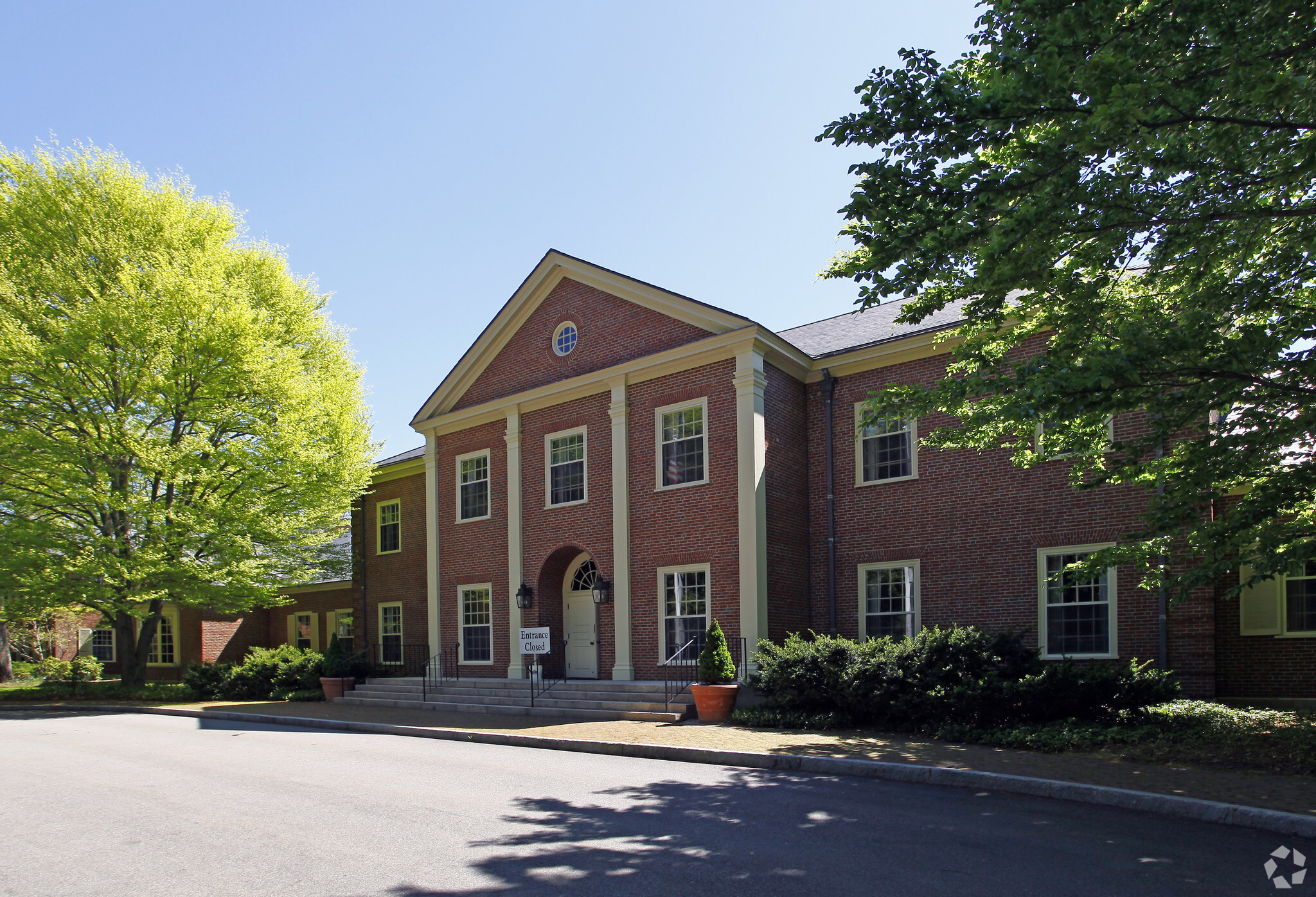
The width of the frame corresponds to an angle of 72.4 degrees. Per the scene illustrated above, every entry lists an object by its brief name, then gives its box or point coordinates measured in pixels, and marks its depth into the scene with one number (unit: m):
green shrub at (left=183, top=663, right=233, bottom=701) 24.52
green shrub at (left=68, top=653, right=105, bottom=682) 31.20
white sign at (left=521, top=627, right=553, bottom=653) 17.19
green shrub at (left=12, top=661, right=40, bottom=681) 34.56
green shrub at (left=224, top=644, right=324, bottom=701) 24.06
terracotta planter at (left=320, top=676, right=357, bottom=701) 22.75
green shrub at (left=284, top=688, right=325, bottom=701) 23.19
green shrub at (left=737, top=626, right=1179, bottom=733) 12.14
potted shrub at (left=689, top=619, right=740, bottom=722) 14.94
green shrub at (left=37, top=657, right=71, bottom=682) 32.69
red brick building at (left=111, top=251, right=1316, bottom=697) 15.64
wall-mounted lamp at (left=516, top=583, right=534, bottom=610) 20.83
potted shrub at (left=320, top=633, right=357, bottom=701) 22.77
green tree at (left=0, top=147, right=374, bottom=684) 21.22
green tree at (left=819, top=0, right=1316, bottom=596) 7.79
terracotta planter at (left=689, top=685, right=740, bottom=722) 14.92
